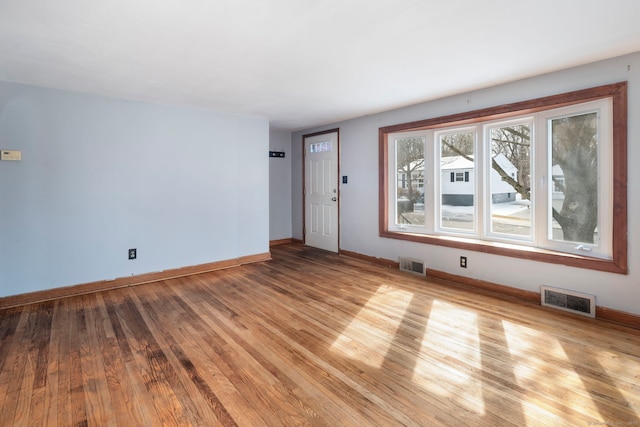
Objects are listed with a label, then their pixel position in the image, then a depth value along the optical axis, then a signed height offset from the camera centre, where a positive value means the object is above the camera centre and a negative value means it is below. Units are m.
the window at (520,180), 2.89 +0.38
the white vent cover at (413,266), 4.32 -0.73
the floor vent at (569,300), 2.93 -0.84
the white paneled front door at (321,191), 5.70 +0.41
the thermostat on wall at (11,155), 3.28 +0.60
